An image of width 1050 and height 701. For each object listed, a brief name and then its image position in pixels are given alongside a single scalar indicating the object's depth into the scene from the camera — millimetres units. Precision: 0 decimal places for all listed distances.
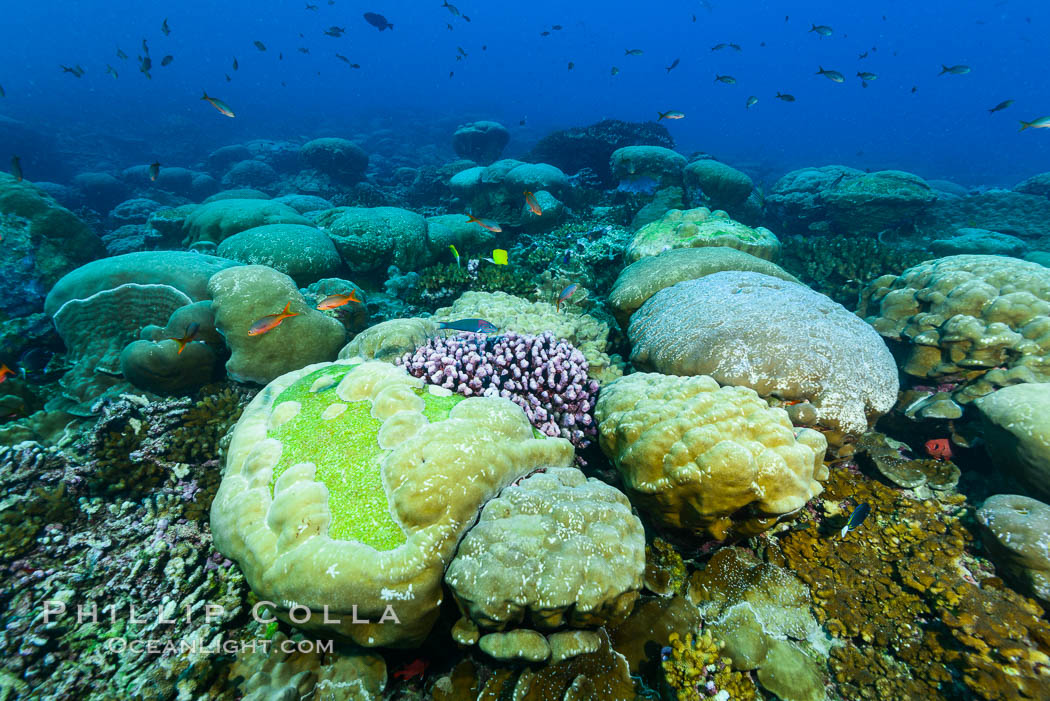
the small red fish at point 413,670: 2627
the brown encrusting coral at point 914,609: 2432
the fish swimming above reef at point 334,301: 4234
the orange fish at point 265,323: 4090
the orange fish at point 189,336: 4206
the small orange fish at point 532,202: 5719
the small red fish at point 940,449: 4145
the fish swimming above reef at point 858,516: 3133
